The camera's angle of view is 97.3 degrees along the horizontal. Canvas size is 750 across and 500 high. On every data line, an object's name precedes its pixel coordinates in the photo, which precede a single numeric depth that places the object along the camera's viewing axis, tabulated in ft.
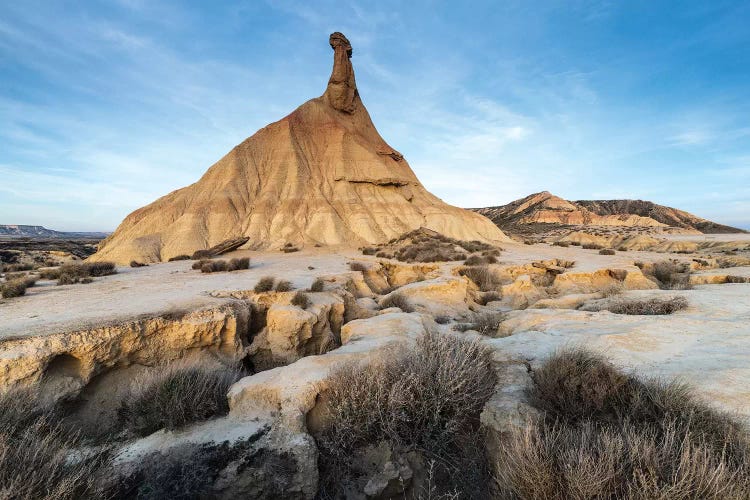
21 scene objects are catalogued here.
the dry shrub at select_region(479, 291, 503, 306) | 32.37
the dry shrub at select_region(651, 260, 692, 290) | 32.32
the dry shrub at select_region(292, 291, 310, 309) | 21.72
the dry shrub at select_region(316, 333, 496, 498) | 9.28
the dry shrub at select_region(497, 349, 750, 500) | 5.77
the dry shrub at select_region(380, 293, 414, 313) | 27.40
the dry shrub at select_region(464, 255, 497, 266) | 45.96
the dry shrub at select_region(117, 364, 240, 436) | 10.44
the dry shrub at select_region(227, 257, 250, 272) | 36.84
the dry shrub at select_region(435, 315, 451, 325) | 23.25
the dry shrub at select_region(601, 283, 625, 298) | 25.74
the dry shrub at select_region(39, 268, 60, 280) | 29.30
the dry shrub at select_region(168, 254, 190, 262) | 54.81
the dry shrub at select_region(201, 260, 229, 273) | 34.62
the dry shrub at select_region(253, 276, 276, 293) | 23.77
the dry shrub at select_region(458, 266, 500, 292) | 39.02
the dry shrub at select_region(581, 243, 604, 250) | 83.92
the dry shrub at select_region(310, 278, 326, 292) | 26.35
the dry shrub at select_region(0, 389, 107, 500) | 6.37
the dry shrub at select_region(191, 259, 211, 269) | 37.46
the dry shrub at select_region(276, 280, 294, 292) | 24.11
